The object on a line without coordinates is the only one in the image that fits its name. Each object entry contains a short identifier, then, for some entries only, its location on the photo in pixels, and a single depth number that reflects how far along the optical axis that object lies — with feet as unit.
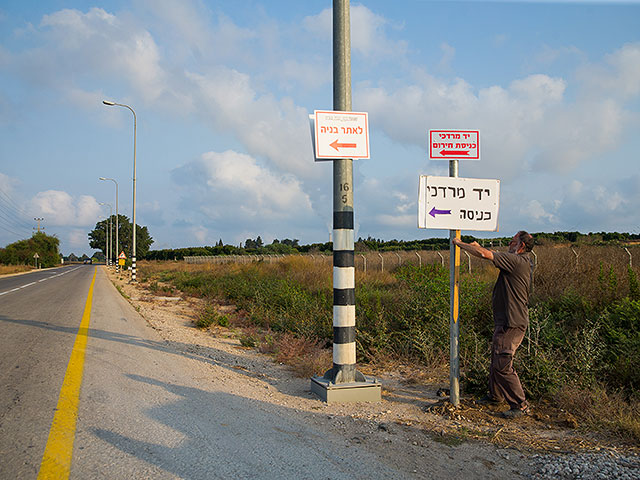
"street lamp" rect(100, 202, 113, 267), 290.56
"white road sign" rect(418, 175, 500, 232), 16.81
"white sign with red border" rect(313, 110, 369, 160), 18.71
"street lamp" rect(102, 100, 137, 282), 103.80
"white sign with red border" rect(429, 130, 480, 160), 17.83
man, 16.63
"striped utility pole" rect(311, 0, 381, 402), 18.34
